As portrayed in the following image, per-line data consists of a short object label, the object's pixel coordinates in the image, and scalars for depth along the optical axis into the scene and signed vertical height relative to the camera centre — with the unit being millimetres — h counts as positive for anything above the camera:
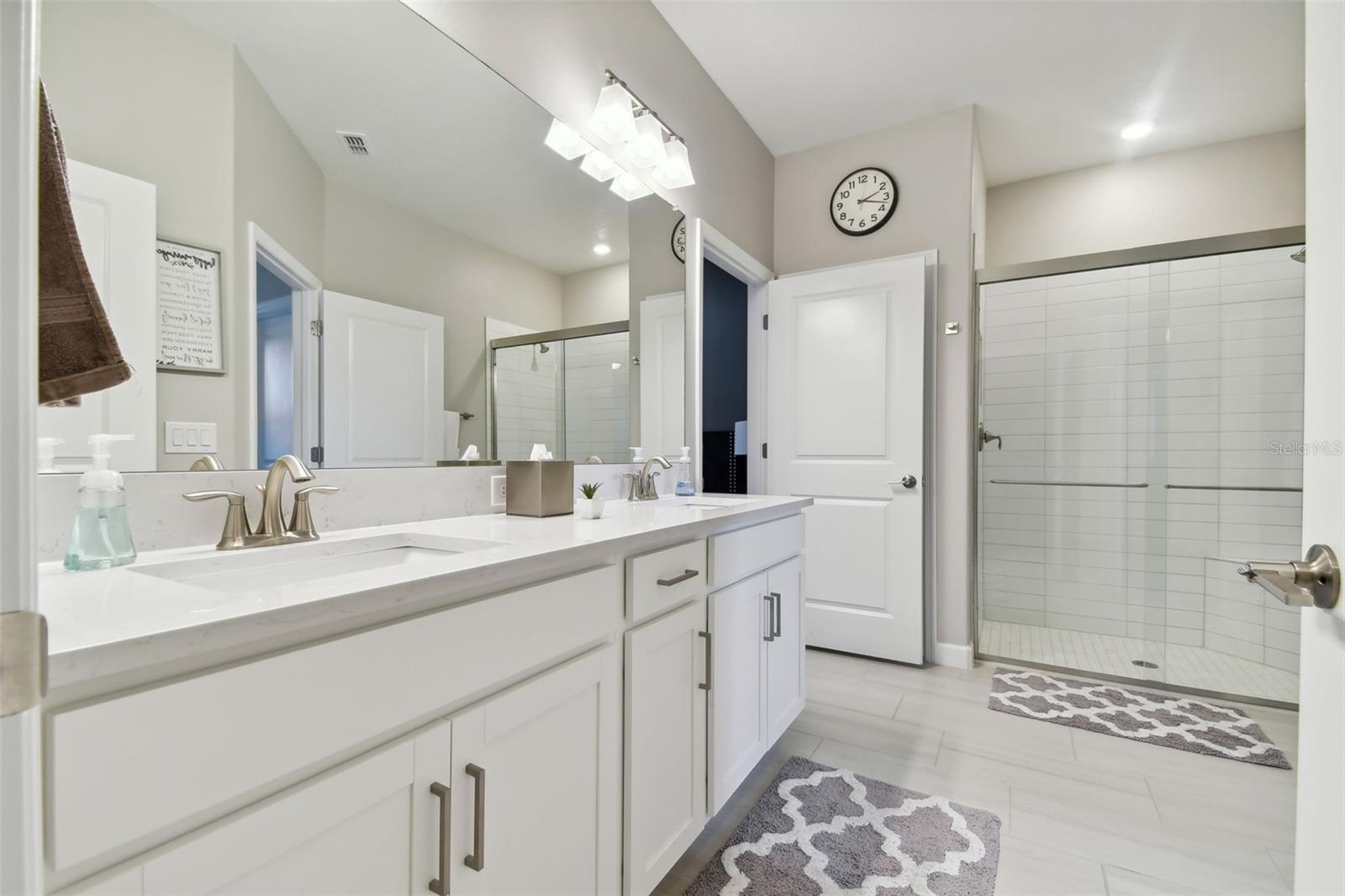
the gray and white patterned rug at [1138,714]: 2123 -1048
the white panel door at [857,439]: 2895 +35
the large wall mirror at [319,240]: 894 +408
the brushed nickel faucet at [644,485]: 2100 -139
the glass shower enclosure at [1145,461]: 2607 -70
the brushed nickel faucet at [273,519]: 1001 -127
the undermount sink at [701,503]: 1875 -195
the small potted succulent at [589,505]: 1504 -149
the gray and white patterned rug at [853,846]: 1414 -1021
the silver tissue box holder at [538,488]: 1511 -108
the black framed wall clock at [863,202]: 3102 +1274
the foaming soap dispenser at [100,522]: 804 -106
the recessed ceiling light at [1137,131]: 3111 +1640
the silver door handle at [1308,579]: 536 -122
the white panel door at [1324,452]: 524 -4
